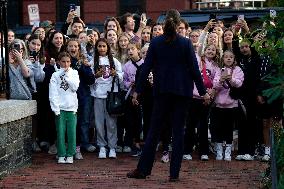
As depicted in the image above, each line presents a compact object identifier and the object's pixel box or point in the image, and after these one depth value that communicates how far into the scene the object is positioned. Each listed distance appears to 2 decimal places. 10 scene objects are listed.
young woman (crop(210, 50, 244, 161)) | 13.43
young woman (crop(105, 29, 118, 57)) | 14.41
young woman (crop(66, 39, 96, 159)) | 13.55
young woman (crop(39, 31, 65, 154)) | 13.66
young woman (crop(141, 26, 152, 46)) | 14.88
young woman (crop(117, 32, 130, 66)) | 14.28
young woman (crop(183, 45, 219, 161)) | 13.43
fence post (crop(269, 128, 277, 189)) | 6.61
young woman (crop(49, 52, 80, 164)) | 12.84
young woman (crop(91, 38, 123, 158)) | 13.73
